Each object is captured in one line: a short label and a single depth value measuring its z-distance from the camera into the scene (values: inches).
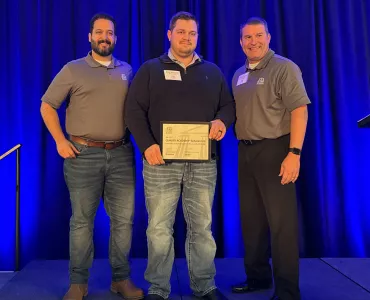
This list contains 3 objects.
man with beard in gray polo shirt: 82.8
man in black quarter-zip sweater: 78.0
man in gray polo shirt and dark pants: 79.2
